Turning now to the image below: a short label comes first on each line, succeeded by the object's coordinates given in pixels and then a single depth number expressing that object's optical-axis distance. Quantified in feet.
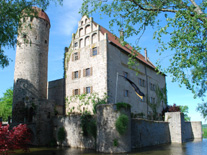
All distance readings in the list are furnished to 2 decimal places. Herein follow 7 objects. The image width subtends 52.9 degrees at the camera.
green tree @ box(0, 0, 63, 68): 43.91
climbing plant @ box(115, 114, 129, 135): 56.39
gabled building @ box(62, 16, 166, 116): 81.19
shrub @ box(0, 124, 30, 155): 37.14
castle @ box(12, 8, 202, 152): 75.82
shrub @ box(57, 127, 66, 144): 74.22
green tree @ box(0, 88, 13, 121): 151.60
